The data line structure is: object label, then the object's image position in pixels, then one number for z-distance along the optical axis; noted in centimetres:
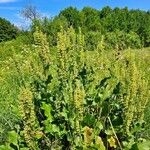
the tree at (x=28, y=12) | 2106
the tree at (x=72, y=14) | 2544
